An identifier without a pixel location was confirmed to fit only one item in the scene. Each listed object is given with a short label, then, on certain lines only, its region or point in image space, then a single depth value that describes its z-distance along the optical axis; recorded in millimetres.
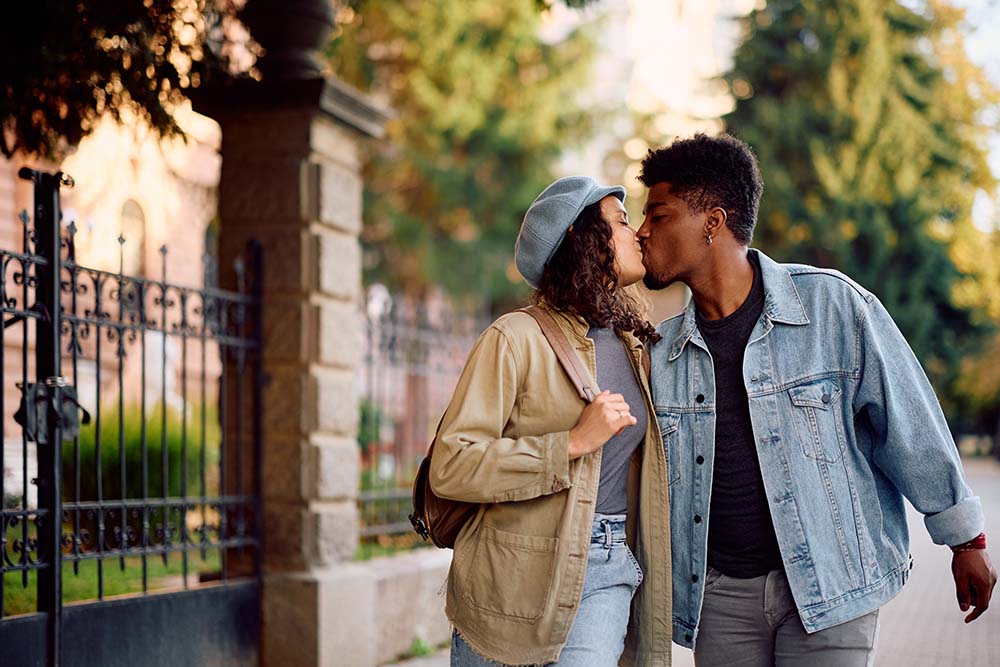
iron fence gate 4945
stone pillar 6508
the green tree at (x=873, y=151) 25234
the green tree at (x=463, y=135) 19766
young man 3184
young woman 3055
